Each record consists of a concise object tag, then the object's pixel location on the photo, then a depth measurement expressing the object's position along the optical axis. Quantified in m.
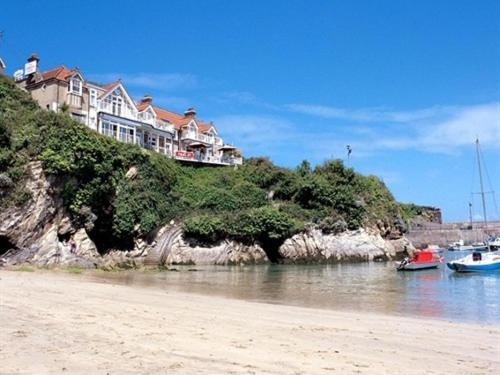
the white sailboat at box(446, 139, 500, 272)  37.16
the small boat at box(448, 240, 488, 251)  89.57
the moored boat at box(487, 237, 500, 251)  74.38
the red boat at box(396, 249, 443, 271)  38.47
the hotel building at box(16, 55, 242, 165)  47.53
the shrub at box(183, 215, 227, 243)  44.81
